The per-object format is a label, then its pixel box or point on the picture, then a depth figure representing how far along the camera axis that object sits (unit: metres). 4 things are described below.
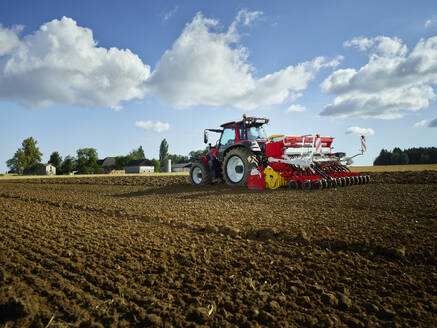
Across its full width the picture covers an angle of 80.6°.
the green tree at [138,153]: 87.83
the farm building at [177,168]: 75.00
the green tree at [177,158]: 110.11
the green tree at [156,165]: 72.88
